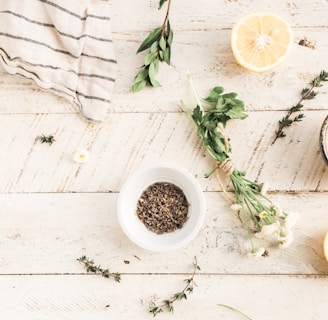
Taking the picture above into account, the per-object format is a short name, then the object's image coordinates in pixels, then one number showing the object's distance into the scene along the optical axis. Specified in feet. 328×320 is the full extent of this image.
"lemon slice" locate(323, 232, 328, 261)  4.75
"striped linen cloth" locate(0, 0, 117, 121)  4.83
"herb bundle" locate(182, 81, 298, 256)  4.81
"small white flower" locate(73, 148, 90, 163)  4.98
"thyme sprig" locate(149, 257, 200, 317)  5.00
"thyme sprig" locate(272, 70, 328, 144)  4.94
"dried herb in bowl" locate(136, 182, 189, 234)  4.91
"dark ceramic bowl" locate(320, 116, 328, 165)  4.58
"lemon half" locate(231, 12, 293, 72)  4.72
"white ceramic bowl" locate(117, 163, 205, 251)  4.75
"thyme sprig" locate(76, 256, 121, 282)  5.01
